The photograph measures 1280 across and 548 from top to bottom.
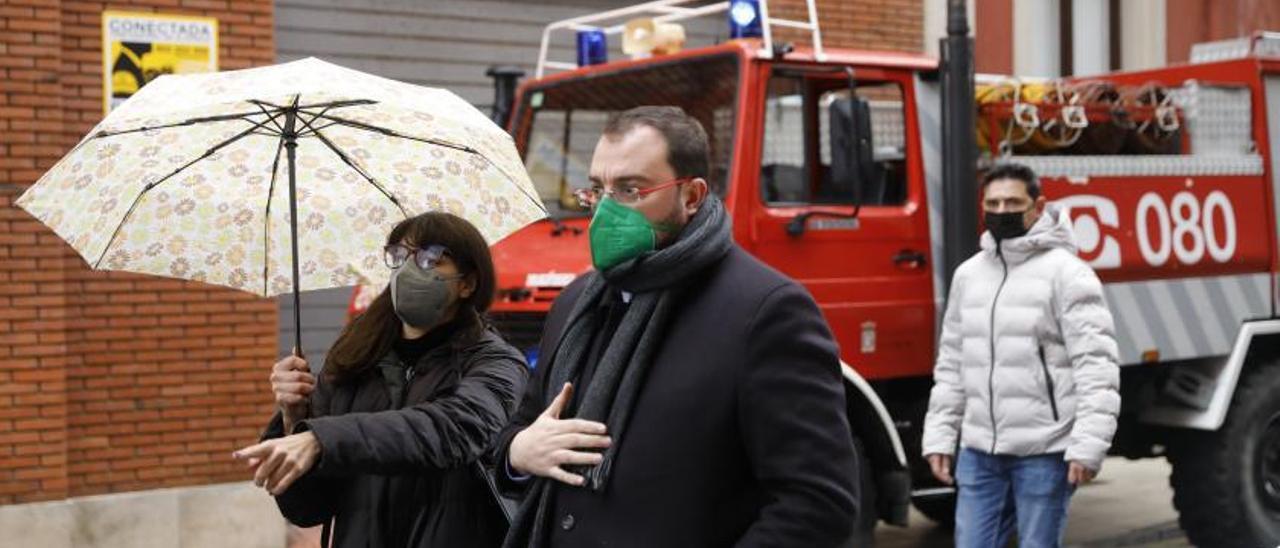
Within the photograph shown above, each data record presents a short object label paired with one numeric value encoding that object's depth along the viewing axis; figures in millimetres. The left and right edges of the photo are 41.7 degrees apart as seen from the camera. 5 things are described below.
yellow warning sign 8344
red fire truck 7062
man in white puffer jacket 5723
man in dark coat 2840
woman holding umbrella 3500
